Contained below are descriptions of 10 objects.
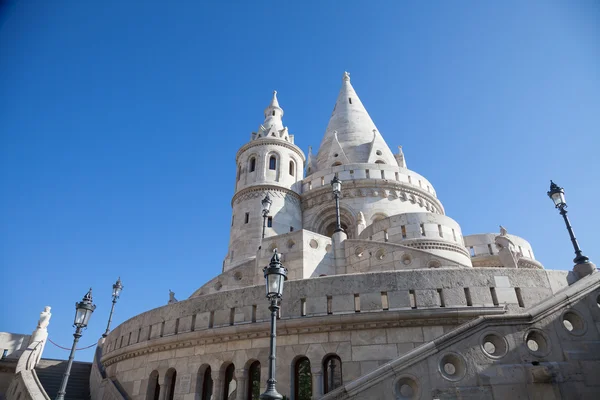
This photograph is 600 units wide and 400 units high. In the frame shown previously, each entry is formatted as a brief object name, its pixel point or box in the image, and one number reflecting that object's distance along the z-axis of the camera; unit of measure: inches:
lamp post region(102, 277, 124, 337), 705.5
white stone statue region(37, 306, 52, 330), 580.4
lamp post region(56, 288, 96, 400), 371.2
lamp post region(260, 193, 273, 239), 728.2
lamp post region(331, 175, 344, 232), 651.5
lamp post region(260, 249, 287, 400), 257.8
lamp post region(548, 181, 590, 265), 374.3
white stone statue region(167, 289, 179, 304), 931.6
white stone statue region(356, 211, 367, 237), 868.6
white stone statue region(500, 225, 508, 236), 901.6
